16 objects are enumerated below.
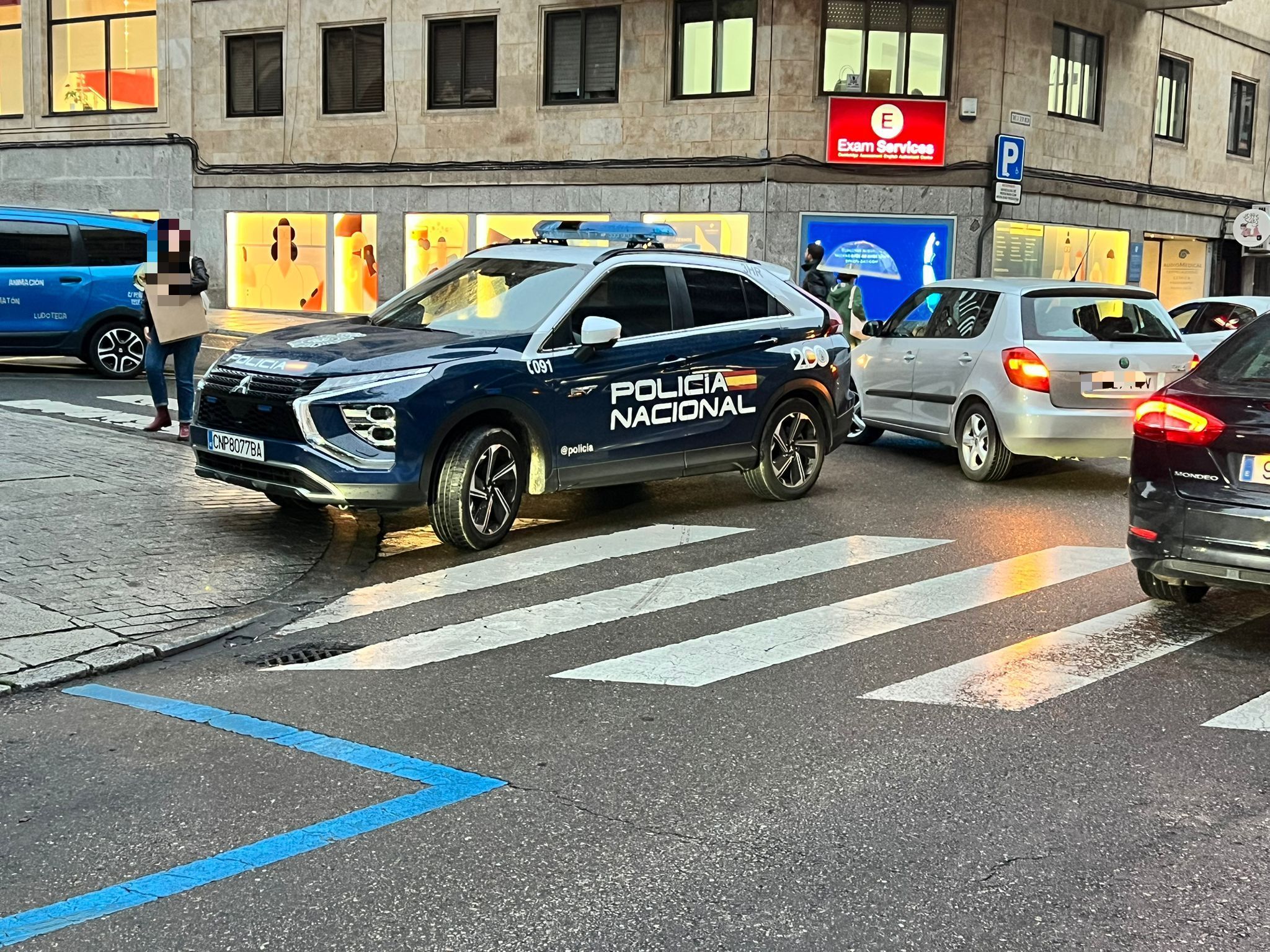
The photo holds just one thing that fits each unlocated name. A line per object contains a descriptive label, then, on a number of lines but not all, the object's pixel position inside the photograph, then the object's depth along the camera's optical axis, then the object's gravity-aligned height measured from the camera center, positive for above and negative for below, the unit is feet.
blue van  52.85 -1.17
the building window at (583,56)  78.23 +11.69
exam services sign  74.23 +7.56
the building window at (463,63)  81.87 +11.58
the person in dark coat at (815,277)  56.24 +0.03
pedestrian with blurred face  38.58 -0.72
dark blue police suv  25.82 -2.30
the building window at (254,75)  88.58 +11.47
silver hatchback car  35.42 -2.08
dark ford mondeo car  20.03 -2.64
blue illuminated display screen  75.41 +1.73
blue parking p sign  74.18 +6.40
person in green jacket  54.70 -0.84
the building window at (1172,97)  88.69 +11.69
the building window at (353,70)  84.99 +11.46
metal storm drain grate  20.29 -5.56
